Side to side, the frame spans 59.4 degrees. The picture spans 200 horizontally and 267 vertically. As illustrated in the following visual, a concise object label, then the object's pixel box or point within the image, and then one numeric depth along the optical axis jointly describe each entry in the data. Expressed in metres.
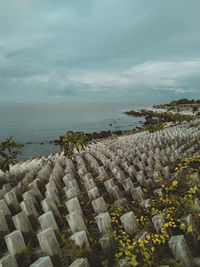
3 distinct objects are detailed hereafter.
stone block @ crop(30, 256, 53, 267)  1.91
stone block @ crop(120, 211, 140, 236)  2.61
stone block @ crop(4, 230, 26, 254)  2.29
